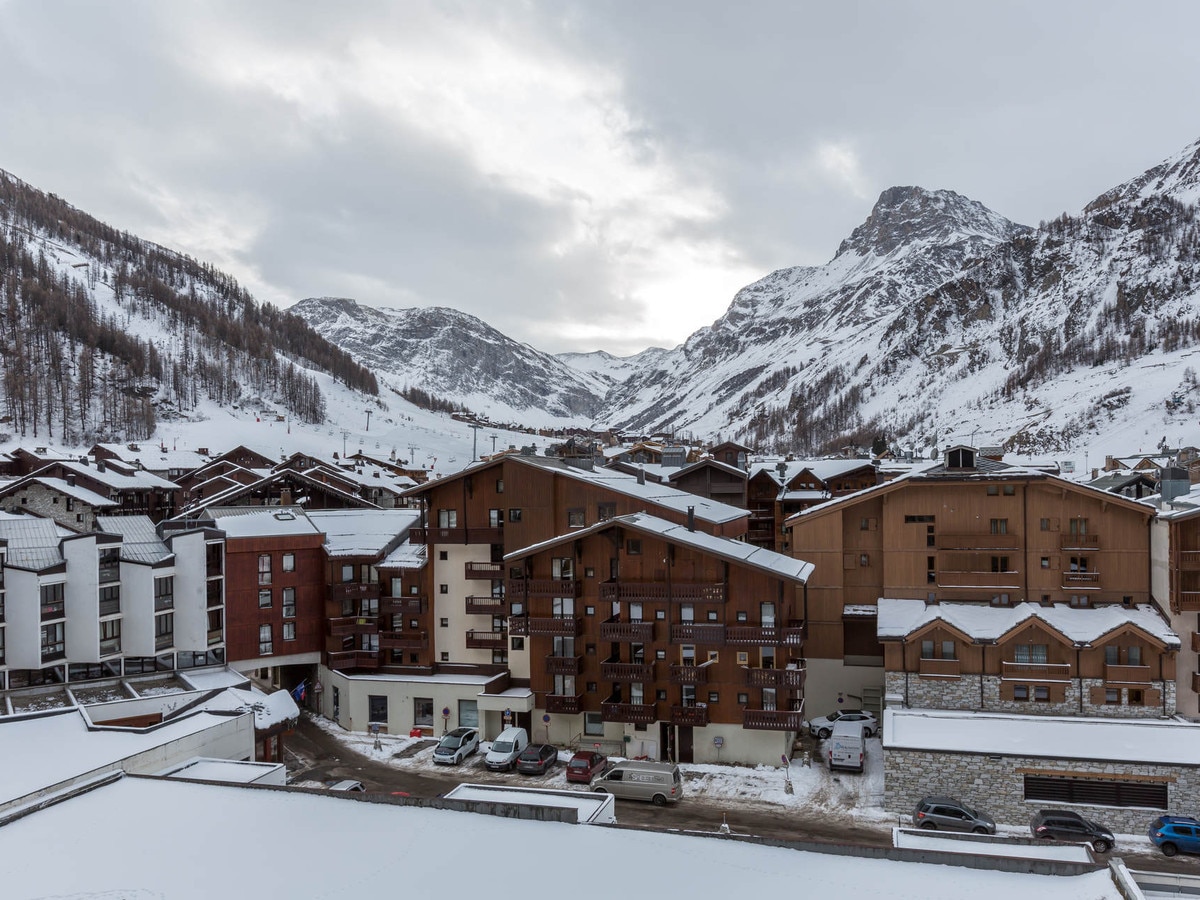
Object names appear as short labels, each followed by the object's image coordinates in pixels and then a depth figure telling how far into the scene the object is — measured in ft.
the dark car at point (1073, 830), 93.15
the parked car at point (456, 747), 122.93
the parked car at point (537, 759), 117.80
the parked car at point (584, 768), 113.29
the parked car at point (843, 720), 132.46
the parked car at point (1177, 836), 90.63
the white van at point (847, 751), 116.16
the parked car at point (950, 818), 94.68
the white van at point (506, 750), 119.96
